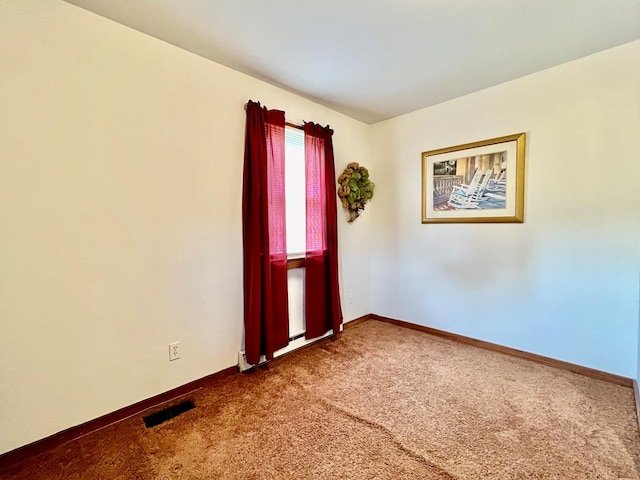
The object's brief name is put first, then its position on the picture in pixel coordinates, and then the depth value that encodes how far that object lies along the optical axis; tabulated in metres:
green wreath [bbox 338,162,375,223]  3.17
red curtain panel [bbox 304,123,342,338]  2.82
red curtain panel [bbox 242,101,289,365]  2.32
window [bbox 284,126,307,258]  2.70
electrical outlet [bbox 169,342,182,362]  2.00
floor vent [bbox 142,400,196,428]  1.77
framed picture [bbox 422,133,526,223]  2.55
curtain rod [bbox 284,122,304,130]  2.65
